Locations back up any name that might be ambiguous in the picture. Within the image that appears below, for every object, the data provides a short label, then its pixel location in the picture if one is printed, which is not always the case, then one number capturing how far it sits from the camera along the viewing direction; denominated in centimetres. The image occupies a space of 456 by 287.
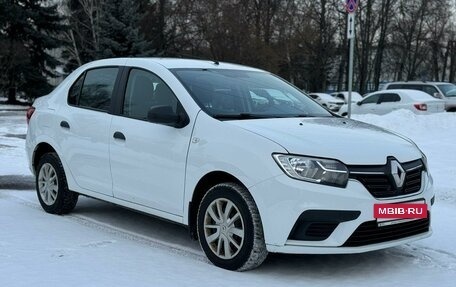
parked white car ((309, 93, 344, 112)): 3138
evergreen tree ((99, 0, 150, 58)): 3481
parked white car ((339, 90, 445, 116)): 1908
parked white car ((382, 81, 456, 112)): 2162
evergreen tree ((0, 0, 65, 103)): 3568
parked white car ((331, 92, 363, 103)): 3033
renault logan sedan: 412
